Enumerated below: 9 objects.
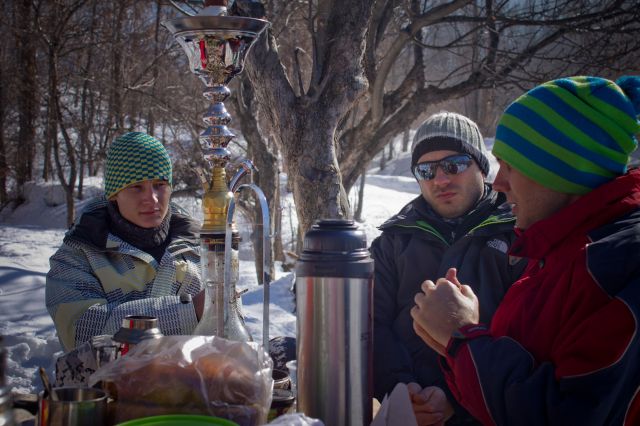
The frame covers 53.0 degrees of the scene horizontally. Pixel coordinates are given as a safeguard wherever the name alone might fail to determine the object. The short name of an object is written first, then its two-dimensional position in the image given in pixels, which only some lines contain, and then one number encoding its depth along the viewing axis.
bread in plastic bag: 1.12
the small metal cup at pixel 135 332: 1.33
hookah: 1.55
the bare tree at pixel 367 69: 5.19
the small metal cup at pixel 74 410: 1.05
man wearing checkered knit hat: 2.45
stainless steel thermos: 1.23
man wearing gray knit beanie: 2.35
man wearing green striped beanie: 1.23
